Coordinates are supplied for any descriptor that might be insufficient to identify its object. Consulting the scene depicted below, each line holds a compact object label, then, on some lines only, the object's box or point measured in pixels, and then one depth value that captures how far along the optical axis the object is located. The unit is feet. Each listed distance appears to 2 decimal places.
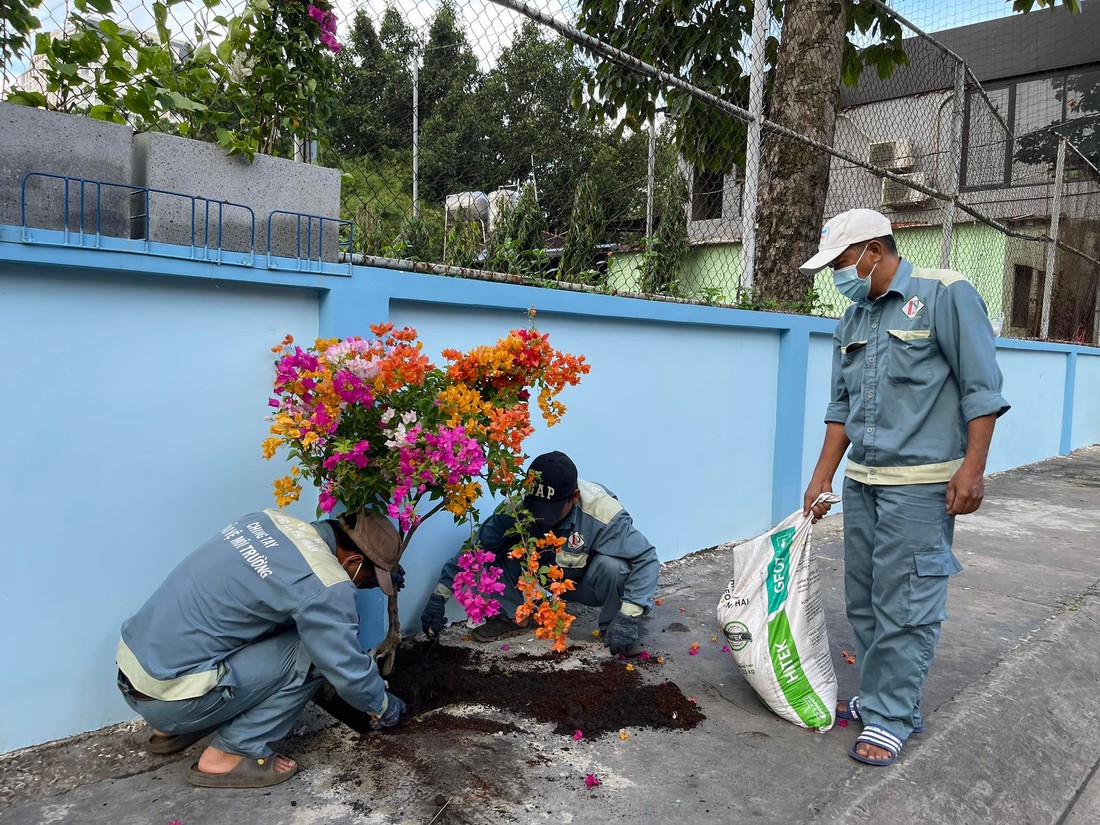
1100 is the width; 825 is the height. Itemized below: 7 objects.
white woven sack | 9.07
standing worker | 8.11
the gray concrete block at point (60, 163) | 7.41
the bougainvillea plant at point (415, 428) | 7.51
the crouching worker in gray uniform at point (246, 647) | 7.16
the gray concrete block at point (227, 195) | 8.29
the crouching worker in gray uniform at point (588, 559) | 10.50
